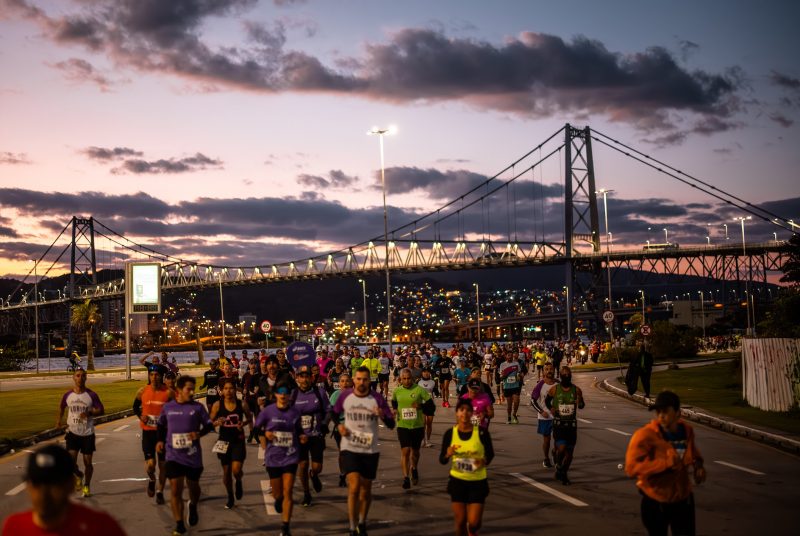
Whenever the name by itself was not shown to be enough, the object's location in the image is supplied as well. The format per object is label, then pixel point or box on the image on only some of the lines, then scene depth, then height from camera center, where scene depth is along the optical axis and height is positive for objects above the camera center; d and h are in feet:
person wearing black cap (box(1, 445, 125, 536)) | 12.89 -2.51
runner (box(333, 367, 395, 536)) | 33.12 -4.53
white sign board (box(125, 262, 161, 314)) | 181.37 +7.66
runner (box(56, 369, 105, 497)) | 42.96 -4.06
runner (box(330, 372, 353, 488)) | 43.77 -3.16
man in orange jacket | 23.84 -4.37
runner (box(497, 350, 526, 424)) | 76.13 -5.95
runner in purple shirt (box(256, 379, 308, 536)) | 34.96 -4.51
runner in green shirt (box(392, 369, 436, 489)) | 45.27 -5.12
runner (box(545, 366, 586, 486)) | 44.45 -5.63
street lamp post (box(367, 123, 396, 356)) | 167.22 +33.41
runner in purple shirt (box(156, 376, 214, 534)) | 35.09 -4.51
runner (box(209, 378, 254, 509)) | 40.01 -4.62
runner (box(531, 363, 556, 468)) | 47.85 -5.01
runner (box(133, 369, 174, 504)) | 42.32 -4.04
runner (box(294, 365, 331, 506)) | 39.55 -4.24
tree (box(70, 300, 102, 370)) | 286.05 +4.08
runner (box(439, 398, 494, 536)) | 28.43 -4.91
